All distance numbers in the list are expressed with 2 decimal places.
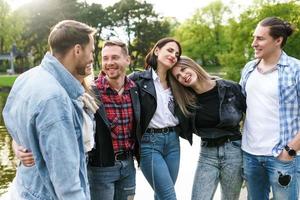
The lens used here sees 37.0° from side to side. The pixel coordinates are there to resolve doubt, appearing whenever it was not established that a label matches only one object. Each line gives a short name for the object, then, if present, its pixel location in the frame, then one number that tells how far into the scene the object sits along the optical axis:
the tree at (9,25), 51.06
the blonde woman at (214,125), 3.88
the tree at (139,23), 46.78
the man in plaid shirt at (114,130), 3.55
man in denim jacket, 2.20
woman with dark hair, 3.95
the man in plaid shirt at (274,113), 3.60
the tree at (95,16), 47.66
